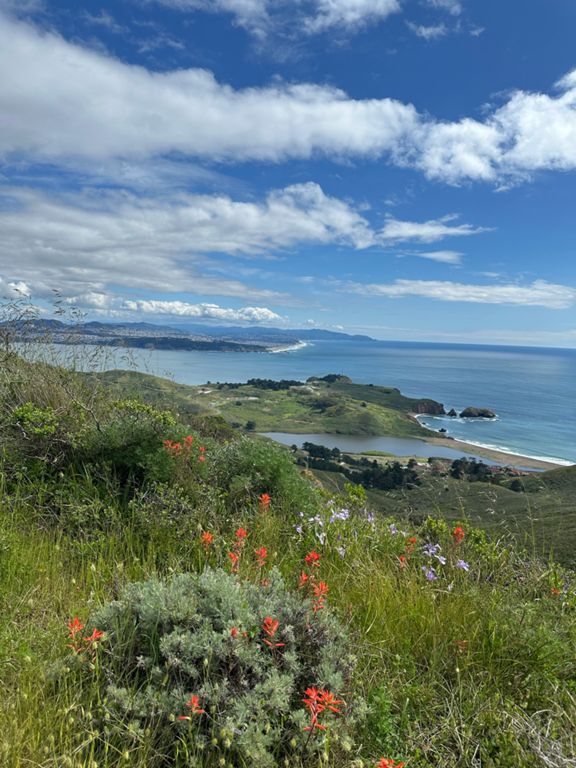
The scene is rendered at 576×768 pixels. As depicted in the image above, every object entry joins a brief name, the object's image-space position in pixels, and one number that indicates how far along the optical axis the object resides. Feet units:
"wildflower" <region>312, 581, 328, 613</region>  8.24
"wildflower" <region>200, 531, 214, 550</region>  10.37
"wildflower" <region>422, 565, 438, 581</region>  11.69
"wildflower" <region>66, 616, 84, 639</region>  7.02
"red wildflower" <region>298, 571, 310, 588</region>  8.88
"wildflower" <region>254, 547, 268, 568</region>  9.75
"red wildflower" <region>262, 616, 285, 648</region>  6.90
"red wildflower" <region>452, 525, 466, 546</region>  12.75
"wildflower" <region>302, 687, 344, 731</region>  5.99
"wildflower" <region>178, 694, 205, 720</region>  5.93
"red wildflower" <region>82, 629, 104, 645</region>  6.91
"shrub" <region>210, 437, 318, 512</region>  16.14
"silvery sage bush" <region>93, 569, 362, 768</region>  6.42
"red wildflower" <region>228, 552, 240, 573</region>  9.65
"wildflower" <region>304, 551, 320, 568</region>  9.55
